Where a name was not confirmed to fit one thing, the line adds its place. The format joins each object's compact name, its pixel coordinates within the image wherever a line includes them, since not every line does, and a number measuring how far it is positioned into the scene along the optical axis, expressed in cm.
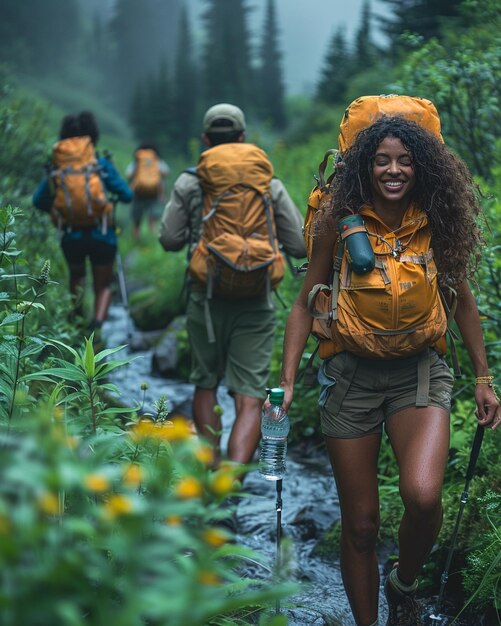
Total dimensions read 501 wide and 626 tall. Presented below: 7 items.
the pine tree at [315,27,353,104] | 4194
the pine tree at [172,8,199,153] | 6343
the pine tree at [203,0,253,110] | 6356
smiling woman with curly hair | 355
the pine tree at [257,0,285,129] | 7275
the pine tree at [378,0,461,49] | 1997
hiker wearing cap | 537
